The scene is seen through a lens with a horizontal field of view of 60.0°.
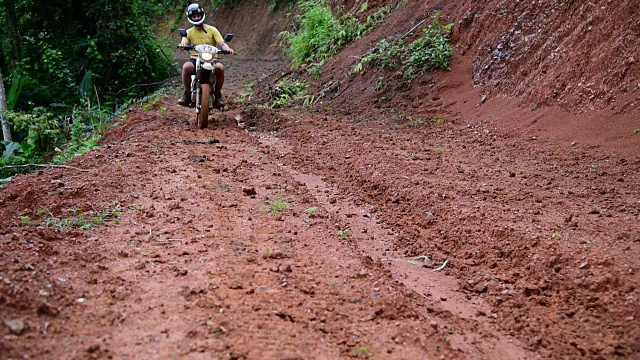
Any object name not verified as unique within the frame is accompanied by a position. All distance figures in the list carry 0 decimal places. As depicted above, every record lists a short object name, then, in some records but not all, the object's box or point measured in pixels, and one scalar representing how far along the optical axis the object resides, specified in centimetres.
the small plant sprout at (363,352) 271
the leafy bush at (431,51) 1032
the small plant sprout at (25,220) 421
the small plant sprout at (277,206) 481
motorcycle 871
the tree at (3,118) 1180
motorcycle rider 896
